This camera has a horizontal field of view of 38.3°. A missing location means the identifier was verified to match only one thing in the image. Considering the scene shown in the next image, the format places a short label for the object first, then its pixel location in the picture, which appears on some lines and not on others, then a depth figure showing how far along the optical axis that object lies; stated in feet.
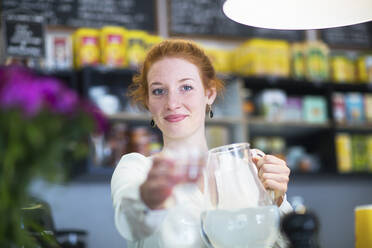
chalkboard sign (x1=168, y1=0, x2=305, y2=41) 12.74
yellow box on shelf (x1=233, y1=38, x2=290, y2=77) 11.80
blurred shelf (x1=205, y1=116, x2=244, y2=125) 11.34
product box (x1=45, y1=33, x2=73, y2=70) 10.48
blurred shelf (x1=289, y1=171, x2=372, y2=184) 11.69
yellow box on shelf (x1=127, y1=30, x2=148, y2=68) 10.85
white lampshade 4.08
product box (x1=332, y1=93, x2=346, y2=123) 12.37
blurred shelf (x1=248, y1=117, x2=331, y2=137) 11.84
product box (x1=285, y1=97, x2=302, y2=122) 12.25
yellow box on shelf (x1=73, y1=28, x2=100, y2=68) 10.48
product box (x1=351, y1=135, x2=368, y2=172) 12.35
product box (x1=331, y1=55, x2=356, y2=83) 12.69
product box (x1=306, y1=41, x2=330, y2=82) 12.26
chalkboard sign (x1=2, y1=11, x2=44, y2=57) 10.07
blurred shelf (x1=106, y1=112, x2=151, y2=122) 10.55
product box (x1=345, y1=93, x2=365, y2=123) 12.59
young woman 2.30
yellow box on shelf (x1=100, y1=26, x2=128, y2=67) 10.62
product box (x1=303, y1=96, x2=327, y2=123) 12.36
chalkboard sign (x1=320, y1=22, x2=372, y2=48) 14.17
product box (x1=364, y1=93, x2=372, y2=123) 12.69
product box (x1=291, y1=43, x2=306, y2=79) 12.26
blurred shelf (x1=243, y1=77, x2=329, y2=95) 11.89
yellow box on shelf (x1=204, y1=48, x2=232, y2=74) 11.59
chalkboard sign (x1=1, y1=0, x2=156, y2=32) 11.51
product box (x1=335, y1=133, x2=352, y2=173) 12.12
